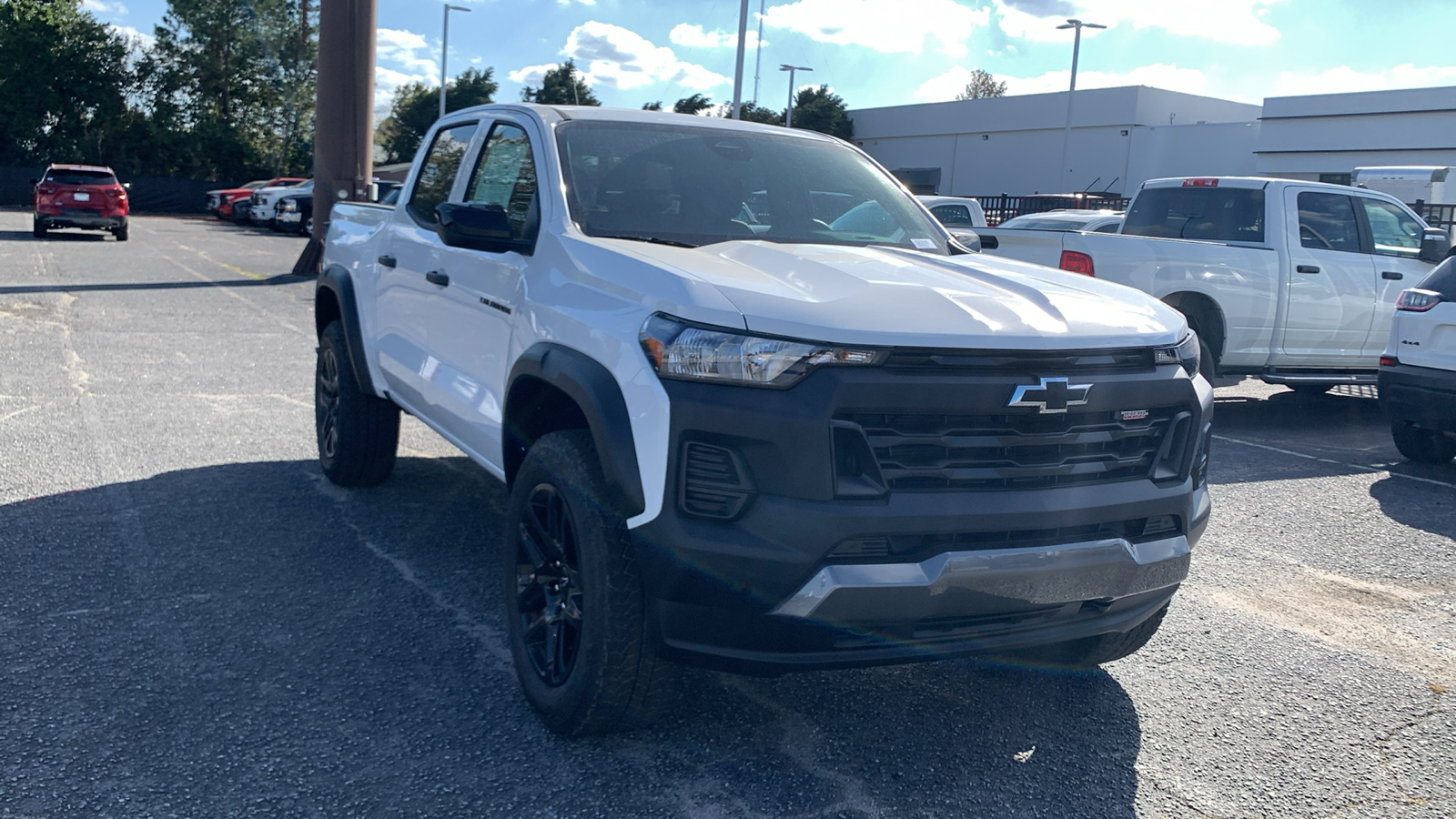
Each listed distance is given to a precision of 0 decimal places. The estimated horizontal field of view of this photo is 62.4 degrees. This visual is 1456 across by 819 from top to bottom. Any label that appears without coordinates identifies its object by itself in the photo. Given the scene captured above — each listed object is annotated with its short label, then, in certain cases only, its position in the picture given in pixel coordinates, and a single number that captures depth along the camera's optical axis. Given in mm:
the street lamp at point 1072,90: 40781
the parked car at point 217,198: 41031
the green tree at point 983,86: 106188
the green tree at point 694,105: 58031
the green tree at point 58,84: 49219
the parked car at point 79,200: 25703
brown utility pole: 17375
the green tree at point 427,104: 64750
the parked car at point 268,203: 34969
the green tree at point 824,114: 58812
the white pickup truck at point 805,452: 2826
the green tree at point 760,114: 62422
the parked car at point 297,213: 32281
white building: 36438
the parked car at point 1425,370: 7594
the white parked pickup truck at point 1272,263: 8906
